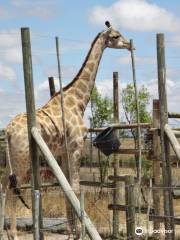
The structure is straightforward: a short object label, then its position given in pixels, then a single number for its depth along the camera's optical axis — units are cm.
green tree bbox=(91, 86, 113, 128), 1878
